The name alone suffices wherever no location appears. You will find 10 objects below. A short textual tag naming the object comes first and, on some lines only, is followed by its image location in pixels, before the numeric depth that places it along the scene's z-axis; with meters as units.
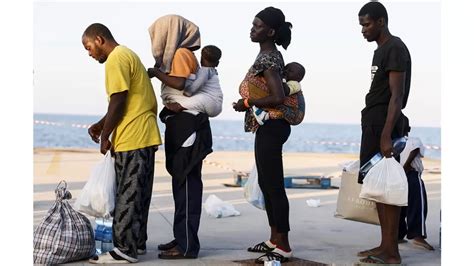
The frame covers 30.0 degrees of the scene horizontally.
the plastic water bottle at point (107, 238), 6.05
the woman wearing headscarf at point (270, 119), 5.88
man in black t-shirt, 5.73
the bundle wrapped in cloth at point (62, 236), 5.78
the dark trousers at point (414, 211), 6.57
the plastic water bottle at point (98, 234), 6.10
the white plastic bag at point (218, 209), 8.20
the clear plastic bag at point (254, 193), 6.38
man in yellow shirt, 5.77
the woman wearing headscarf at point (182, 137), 5.95
